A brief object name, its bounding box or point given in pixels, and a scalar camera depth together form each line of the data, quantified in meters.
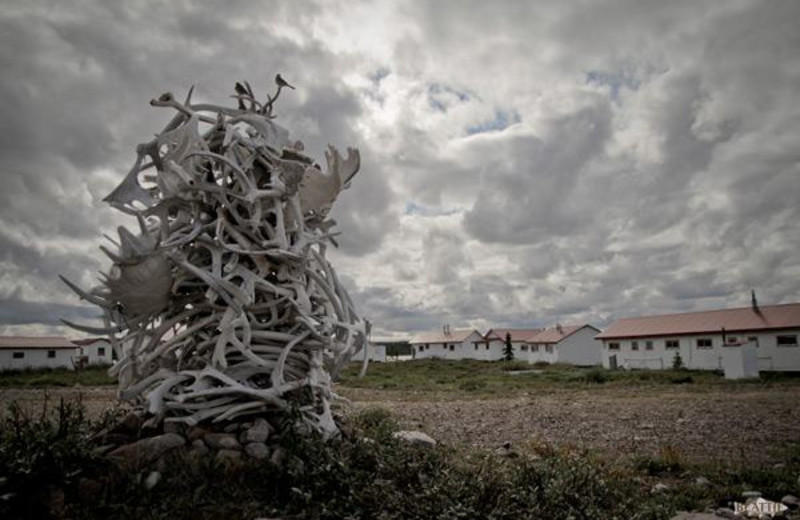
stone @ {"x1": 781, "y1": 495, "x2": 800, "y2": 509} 5.89
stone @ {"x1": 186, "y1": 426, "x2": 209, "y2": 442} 5.61
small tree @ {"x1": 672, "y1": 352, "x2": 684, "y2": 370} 37.18
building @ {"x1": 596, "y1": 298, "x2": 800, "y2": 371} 35.25
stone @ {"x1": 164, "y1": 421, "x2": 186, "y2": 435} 5.68
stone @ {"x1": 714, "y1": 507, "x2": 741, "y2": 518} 5.45
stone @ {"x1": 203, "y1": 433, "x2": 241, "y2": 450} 5.54
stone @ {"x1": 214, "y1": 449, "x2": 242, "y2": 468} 5.17
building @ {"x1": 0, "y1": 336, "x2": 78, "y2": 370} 47.19
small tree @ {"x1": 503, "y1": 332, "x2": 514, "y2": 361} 63.66
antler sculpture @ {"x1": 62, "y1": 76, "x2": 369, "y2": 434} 5.93
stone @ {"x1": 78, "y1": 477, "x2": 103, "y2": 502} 4.43
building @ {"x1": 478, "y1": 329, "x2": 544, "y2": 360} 67.31
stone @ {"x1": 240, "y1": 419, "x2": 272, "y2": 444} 5.71
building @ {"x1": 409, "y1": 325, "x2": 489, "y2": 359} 71.25
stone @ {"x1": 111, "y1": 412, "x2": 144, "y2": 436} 5.75
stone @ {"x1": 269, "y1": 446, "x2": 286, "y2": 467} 5.37
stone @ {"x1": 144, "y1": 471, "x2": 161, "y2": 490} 4.71
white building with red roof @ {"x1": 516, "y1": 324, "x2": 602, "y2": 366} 54.22
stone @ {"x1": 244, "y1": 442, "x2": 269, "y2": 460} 5.44
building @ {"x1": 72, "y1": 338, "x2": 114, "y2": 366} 55.38
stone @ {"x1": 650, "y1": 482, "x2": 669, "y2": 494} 6.32
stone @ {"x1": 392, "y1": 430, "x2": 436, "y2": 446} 7.38
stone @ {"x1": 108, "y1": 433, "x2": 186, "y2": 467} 5.05
